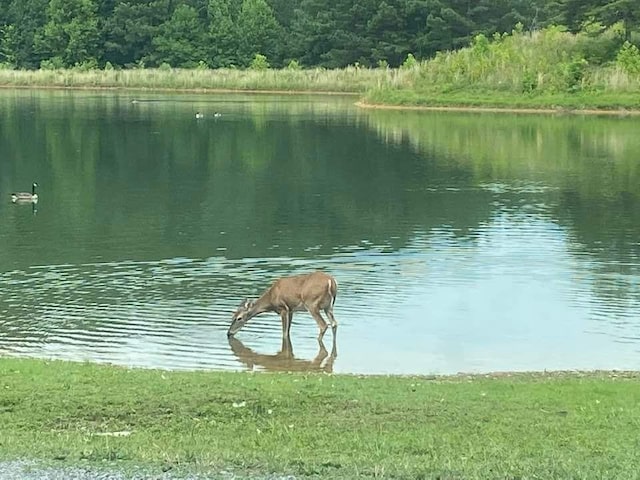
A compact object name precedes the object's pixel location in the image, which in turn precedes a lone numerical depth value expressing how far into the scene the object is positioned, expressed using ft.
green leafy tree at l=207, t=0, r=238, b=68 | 362.74
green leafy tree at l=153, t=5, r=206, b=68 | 362.74
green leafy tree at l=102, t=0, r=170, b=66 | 365.69
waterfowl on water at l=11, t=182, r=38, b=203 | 101.65
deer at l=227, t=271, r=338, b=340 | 54.90
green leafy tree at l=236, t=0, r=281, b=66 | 364.38
